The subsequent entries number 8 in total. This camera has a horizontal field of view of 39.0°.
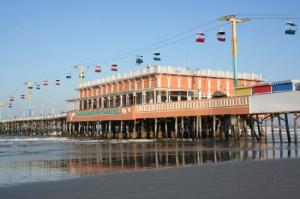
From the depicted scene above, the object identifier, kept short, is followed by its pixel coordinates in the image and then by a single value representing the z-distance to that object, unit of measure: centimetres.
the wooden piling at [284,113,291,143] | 3350
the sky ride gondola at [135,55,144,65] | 5041
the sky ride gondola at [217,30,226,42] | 3862
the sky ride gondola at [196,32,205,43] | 3984
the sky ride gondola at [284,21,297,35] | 3209
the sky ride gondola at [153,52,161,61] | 4869
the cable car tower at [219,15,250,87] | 4062
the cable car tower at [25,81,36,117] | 9144
